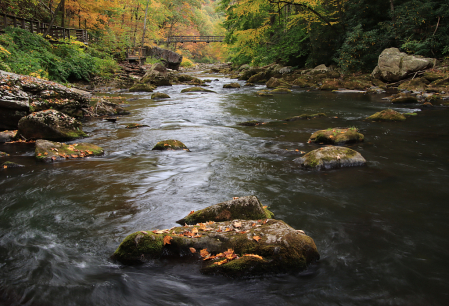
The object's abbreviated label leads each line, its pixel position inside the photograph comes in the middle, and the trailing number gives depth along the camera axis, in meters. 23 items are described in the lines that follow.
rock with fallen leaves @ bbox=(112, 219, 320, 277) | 2.79
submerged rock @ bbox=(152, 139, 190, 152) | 7.28
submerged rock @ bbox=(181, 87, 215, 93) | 19.20
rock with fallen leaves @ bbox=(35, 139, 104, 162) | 6.23
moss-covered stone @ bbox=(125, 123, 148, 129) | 9.56
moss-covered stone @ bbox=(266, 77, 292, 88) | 20.63
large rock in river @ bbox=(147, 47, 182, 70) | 38.91
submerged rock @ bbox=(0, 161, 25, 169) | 5.79
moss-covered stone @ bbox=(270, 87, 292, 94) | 18.06
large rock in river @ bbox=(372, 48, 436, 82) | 16.23
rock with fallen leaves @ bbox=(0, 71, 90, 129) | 8.08
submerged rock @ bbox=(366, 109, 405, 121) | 9.61
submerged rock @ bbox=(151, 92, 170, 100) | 16.38
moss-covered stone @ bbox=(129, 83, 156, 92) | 19.41
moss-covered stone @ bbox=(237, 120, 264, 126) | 10.05
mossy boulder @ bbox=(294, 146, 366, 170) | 5.62
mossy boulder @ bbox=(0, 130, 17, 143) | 7.67
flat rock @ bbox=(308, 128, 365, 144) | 7.18
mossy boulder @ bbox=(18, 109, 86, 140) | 7.46
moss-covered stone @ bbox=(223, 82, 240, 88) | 21.19
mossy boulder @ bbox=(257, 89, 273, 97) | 17.00
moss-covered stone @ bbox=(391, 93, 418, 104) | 12.50
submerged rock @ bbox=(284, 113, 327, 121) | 10.53
